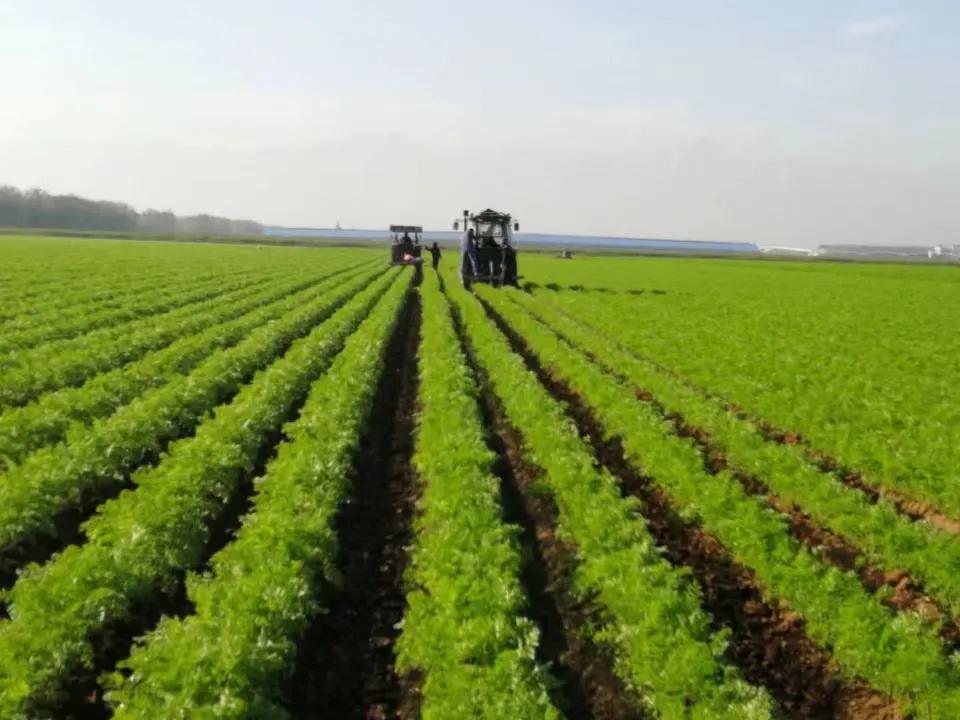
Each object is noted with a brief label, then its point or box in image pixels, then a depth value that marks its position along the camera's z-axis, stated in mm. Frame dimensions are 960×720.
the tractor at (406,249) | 62844
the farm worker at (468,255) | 42553
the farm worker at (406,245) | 64500
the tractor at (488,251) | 42781
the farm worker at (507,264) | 42969
